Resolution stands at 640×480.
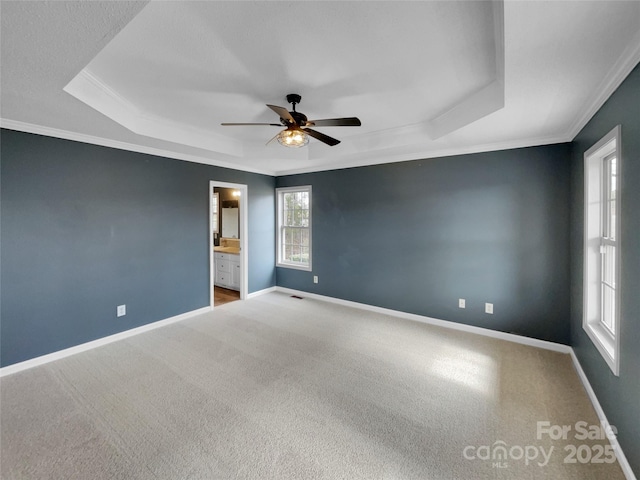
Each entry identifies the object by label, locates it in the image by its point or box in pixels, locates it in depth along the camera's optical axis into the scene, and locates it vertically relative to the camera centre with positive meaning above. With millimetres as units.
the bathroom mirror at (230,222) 6340 +344
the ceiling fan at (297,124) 2296 +966
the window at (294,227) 5405 +195
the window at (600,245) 2240 -94
